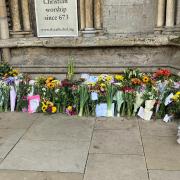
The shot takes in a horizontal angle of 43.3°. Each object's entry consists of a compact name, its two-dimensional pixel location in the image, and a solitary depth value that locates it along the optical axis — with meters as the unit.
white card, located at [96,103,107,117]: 3.61
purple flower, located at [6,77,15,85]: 3.87
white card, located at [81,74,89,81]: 3.87
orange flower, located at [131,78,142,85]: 3.58
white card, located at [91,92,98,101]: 3.57
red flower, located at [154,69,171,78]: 3.71
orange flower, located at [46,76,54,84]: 3.86
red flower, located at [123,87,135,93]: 3.53
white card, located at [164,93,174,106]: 3.42
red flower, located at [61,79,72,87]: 3.72
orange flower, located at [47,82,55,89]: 3.75
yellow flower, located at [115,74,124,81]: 3.73
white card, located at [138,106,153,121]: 3.49
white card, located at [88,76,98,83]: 3.75
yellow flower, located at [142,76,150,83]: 3.63
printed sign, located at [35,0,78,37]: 4.56
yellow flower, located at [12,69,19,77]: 4.09
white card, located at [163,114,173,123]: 3.43
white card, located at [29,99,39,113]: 3.78
